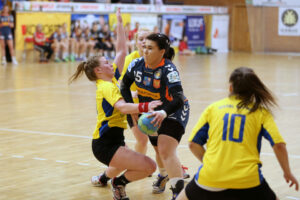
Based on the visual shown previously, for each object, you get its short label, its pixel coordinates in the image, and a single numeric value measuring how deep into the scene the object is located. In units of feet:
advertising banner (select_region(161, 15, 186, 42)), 88.38
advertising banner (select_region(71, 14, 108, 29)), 73.97
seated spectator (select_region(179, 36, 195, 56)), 91.04
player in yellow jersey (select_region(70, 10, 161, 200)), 15.25
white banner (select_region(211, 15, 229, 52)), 99.25
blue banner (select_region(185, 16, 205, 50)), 93.86
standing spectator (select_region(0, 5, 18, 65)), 64.03
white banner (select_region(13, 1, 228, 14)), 69.02
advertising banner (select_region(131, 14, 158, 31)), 83.14
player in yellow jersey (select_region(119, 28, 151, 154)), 18.29
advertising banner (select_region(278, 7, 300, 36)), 94.48
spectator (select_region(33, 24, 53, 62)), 66.80
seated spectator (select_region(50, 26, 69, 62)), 69.13
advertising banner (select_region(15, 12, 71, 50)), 67.45
